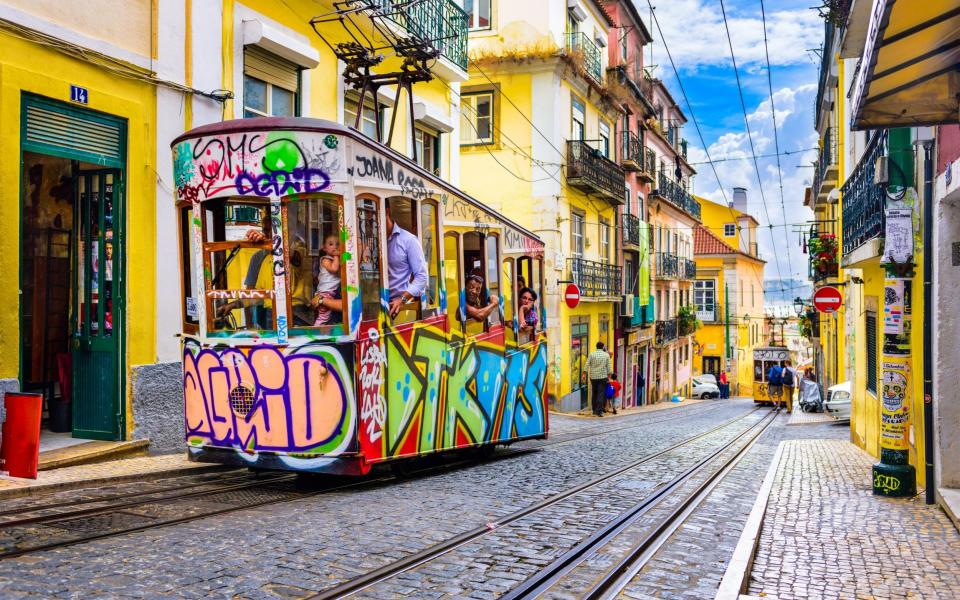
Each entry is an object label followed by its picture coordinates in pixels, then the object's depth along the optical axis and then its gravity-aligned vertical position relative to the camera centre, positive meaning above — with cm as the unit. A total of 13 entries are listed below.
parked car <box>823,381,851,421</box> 2303 -268
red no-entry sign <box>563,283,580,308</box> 2508 +31
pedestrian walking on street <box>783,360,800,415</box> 3350 -316
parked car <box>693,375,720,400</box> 5078 -500
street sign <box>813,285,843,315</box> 1850 +11
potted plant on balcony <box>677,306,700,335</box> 4641 -85
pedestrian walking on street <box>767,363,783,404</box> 3466 -314
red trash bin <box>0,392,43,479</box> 765 -113
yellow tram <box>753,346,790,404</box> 4100 -271
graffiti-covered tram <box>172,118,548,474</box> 759 +9
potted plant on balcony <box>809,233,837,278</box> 2484 +145
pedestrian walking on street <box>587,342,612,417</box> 2150 -158
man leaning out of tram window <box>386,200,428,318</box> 828 +39
